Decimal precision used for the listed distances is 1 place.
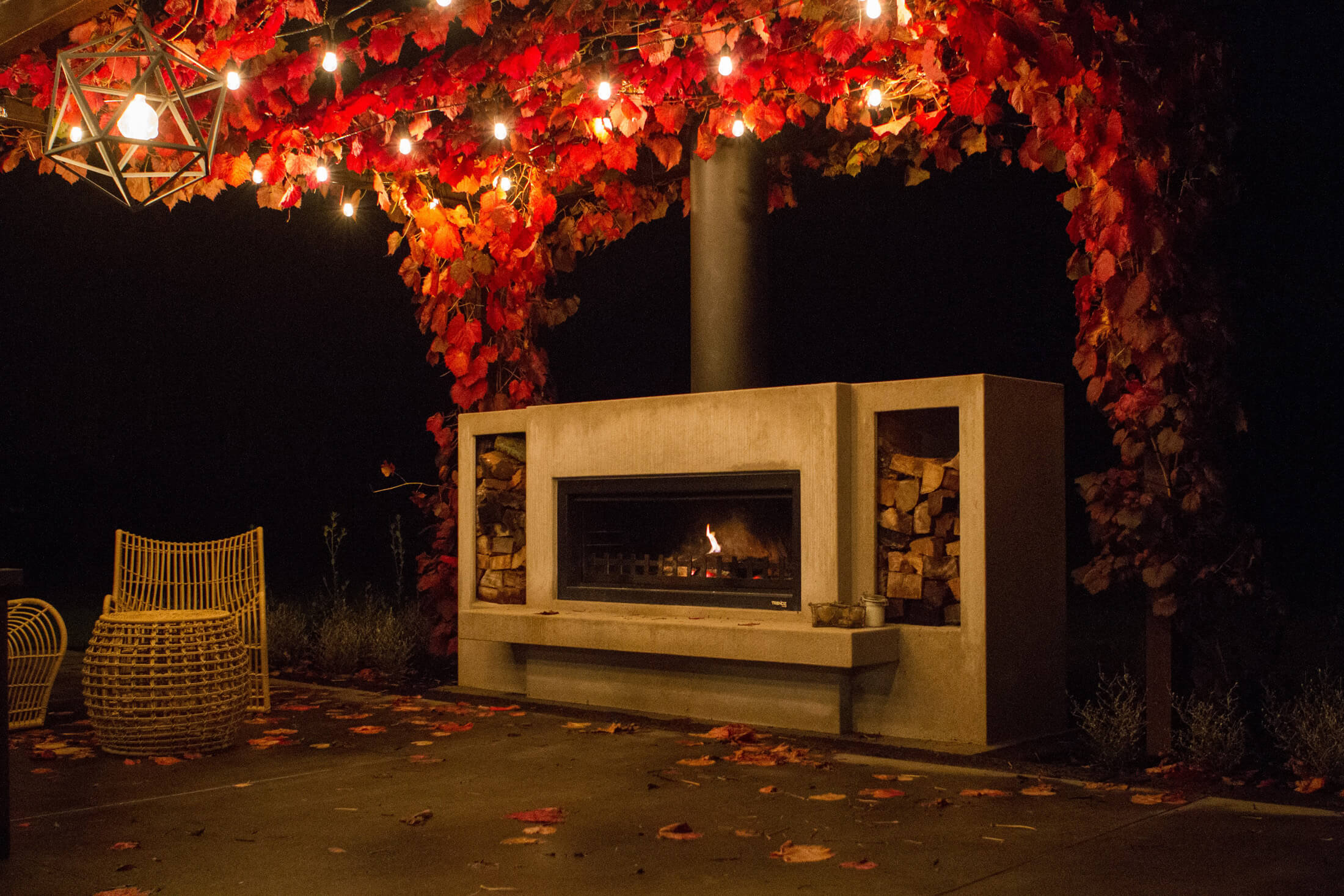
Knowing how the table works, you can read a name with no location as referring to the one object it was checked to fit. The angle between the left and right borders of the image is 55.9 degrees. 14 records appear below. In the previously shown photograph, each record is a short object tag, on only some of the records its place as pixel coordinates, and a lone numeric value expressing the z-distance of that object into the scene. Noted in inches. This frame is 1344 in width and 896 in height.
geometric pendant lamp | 153.6
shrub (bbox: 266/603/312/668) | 315.0
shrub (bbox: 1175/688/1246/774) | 177.0
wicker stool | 198.8
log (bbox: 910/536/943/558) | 213.0
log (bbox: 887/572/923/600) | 214.4
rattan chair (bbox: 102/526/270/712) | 237.0
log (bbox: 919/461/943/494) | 212.4
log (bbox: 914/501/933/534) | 213.8
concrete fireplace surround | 204.7
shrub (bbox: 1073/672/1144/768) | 184.9
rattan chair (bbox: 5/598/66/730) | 226.4
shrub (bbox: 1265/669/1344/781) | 168.1
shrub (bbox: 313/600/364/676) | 297.7
